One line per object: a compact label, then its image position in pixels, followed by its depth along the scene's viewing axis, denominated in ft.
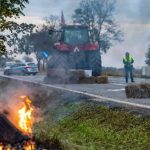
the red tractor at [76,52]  98.53
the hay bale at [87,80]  92.79
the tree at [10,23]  41.55
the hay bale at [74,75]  92.32
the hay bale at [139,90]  57.06
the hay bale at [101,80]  93.21
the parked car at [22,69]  182.39
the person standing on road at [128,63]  101.18
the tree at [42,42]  250.57
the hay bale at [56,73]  94.07
